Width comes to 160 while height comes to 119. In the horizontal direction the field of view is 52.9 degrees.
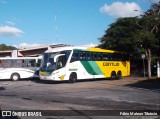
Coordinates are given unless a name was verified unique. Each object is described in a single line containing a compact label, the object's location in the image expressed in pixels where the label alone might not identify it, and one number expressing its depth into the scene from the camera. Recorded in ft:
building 78.38
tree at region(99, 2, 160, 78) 53.39
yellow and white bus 42.53
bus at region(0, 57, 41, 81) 50.63
